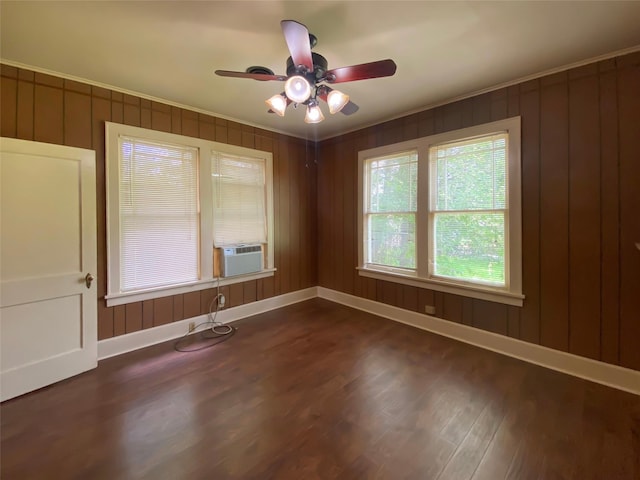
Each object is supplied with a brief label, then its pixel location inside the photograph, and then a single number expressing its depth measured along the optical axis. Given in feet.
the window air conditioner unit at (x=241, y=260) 11.81
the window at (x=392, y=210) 11.73
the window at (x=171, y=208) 9.36
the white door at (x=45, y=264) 7.11
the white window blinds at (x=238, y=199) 11.81
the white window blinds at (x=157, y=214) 9.54
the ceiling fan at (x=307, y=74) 5.34
